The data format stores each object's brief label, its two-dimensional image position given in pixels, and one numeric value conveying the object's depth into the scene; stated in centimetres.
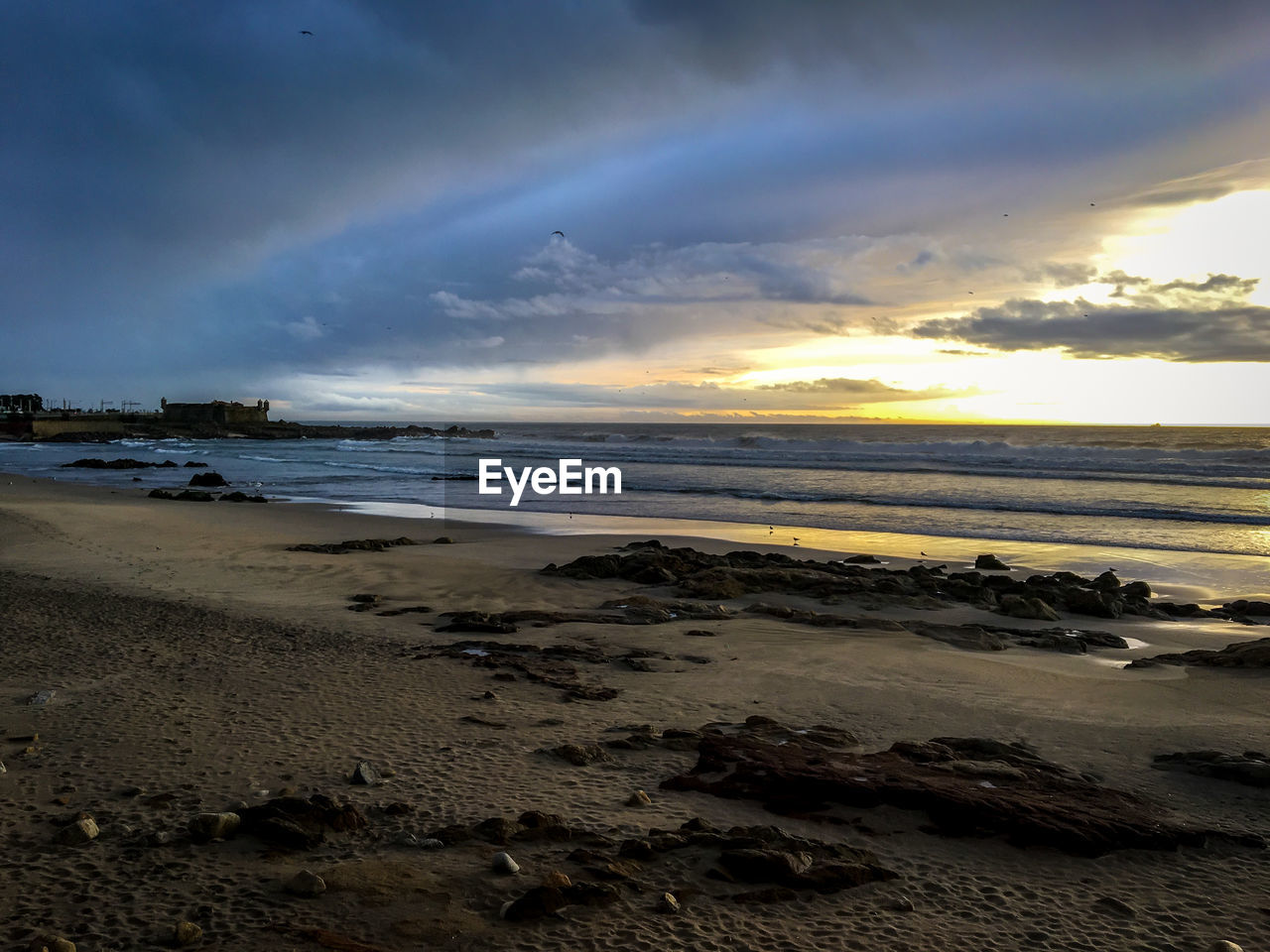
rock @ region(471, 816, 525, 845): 378
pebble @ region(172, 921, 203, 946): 289
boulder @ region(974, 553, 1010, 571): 1369
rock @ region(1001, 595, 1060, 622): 1007
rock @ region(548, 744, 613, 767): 489
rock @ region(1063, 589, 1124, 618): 1029
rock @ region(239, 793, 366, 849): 367
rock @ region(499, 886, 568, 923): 316
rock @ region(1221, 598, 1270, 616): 1052
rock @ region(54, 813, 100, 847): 357
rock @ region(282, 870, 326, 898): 327
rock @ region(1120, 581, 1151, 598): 1105
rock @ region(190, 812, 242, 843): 367
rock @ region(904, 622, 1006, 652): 857
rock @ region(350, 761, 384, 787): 437
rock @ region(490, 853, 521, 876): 348
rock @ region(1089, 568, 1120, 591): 1140
